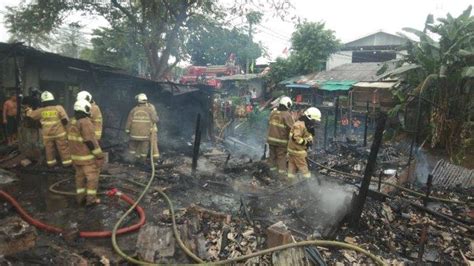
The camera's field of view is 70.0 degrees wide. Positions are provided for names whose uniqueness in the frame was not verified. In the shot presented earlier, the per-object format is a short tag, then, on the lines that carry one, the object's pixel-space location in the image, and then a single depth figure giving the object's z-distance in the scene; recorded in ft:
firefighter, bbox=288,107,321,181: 23.51
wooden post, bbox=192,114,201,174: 28.09
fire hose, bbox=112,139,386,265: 12.64
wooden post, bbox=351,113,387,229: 17.06
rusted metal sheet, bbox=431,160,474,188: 28.68
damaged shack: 32.65
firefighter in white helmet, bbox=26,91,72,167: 24.96
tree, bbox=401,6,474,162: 34.58
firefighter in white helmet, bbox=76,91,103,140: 27.58
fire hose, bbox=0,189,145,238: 15.74
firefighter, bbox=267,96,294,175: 26.27
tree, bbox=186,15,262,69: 57.88
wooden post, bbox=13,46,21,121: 30.22
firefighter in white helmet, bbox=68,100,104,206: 19.07
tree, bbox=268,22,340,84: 79.30
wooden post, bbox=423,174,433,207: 20.99
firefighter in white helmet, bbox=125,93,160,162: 29.68
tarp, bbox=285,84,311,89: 73.90
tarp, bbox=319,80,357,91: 68.49
